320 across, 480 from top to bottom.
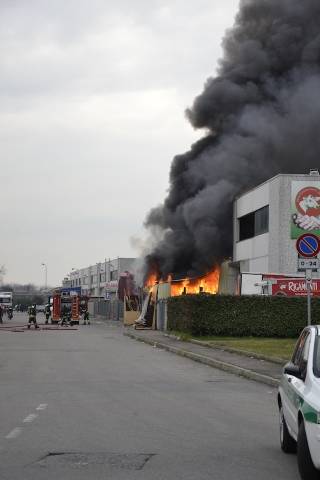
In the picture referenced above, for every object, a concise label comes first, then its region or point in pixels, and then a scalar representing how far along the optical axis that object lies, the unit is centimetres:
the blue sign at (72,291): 5262
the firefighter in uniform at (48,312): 5116
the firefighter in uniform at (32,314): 4151
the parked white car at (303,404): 566
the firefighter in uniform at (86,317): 5306
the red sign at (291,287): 3277
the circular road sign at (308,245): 1498
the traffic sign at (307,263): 1476
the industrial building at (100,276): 10762
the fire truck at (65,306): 5028
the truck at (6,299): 7756
